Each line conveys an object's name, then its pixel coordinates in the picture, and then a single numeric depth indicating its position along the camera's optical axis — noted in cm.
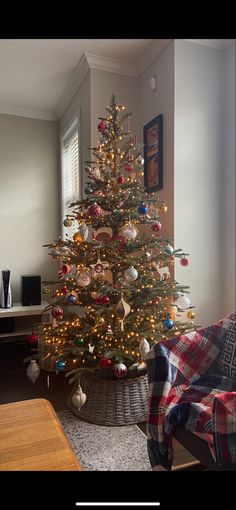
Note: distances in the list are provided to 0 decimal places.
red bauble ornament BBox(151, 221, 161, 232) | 209
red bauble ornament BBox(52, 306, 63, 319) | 197
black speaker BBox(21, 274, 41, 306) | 346
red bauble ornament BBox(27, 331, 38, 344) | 205
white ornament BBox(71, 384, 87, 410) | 188
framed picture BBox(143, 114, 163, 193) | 252
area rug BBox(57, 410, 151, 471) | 157
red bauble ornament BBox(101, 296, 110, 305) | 189
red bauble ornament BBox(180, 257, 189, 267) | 211
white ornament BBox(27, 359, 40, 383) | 205
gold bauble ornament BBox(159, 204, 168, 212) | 216
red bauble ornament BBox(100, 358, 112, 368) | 183
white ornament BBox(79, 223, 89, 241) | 198
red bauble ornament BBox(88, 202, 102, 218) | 194
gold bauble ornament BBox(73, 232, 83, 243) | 202
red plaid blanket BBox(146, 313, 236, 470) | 97
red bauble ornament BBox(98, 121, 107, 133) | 213
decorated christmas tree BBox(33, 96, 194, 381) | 197
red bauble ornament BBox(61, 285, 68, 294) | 208
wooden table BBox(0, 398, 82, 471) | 96
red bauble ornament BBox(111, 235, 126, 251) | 204
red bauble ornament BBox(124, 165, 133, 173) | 214
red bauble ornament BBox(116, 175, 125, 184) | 202
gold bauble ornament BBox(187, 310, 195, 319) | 210
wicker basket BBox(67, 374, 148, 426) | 195
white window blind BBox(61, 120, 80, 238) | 337
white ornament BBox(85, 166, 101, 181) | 214
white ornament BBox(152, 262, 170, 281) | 211
